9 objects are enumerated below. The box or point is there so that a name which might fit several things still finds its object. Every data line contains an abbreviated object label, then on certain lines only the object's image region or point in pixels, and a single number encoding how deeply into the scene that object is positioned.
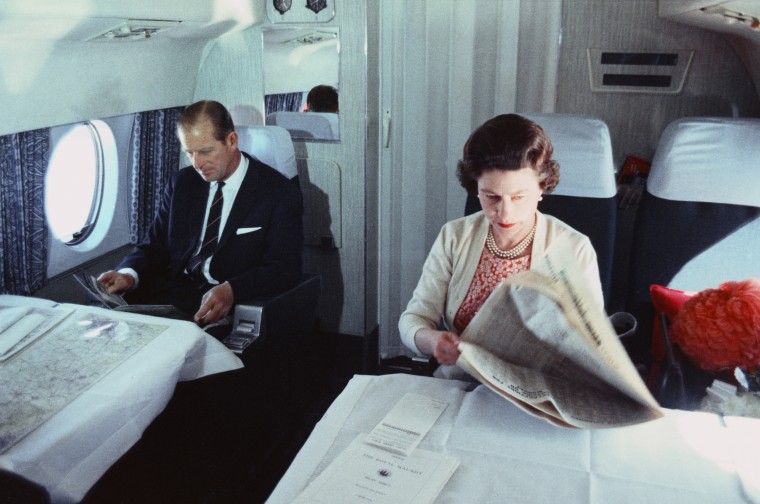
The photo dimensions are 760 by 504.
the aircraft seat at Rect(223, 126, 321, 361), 2.36
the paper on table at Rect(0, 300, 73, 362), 1.63
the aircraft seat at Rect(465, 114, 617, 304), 2.04
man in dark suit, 2.64
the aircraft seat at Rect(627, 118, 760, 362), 1.99
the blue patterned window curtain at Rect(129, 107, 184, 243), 3.00
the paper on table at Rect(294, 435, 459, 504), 0.94
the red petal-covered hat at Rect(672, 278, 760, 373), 1.44
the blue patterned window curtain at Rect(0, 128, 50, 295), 2.24
